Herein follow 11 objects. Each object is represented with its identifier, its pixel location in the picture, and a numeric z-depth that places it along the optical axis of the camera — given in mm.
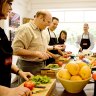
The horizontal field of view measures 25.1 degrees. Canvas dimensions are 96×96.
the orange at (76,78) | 1456
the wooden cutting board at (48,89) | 1433
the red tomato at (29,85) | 1509
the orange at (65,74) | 1487
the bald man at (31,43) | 2627
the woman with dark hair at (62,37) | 5502
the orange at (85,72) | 1471
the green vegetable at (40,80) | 1689
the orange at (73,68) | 1486
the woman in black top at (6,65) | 1169
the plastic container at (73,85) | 1447
